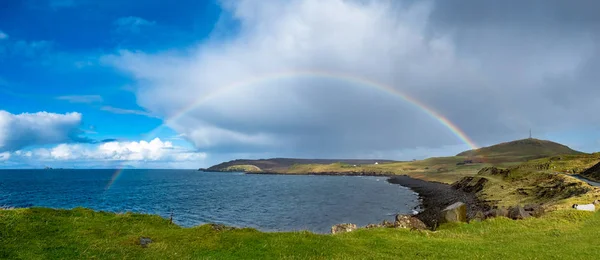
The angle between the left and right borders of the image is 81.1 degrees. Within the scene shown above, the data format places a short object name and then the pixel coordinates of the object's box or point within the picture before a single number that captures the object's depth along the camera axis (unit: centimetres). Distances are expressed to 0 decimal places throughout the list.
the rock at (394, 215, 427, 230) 3500
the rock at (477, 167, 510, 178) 10565
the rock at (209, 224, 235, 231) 2812
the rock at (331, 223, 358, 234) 3474
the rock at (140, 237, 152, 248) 2289
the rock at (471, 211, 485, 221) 3587
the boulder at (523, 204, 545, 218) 3672
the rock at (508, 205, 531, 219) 3482
